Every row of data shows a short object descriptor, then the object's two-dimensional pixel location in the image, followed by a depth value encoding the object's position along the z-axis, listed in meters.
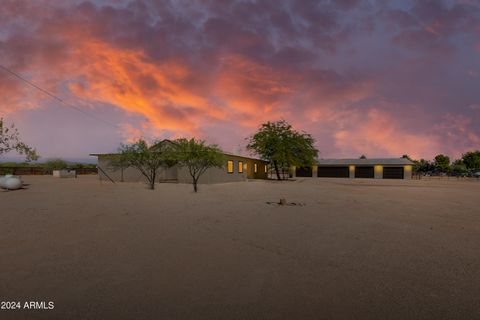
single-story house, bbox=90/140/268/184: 24.97
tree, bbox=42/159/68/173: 46.06
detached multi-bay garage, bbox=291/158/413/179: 44.84
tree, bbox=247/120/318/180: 34.25
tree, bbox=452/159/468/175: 82.02
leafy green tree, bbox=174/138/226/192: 17.27
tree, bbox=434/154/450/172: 83.69
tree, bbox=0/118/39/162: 17.21
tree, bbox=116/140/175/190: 19.84
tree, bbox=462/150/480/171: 83.06
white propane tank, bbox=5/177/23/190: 18.25
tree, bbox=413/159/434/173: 82.50
